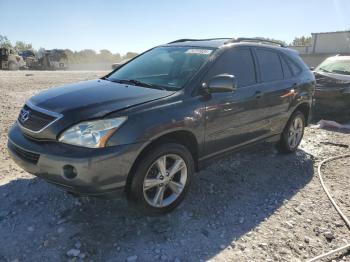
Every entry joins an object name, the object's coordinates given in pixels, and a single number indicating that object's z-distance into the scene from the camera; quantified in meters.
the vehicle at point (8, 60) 26.36
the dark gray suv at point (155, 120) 3.14
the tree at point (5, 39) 54.51
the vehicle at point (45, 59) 31.28
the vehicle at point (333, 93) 8.36
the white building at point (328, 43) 30.25
